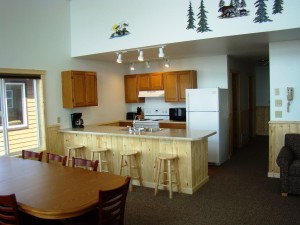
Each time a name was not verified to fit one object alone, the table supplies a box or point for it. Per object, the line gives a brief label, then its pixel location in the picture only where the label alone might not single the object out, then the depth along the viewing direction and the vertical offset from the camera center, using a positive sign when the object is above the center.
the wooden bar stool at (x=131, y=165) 4.83 -1.09
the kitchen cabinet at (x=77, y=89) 5.79 +0.36
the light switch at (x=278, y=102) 5.01 -0.04
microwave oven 6.99 -0.28
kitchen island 4.47 -0.74
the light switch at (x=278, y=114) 5.04 -0.25
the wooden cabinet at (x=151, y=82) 7.26 +0.58
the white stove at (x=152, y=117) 6.93 -0.37
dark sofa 4.12 -1.09
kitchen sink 5.14 -0.49
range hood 7.20 +0.26
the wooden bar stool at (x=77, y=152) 5.57 -0.93
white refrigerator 5.95 -0.28
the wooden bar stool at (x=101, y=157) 5.13 -0.98
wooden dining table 2.16 -0.75
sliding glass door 4.95 -0.15
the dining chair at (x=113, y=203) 2.25 -0.82
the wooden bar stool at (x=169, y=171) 4.32 -1.10
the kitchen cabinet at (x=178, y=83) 6.83 +0.48
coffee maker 6.12 -0.33
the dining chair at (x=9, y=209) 2.19 -0.81
